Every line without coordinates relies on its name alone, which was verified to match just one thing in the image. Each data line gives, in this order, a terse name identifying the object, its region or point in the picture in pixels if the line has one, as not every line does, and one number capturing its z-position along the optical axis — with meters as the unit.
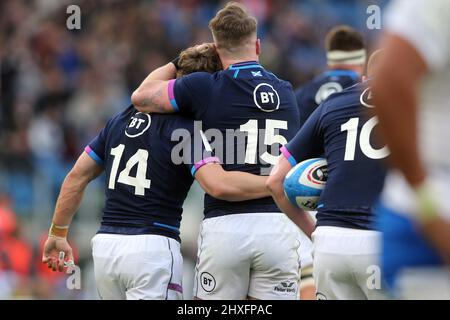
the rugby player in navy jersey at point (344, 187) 10.50
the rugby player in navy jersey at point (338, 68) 16.81
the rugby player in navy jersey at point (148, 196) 11.57
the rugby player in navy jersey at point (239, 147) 11.87
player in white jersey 5.19
